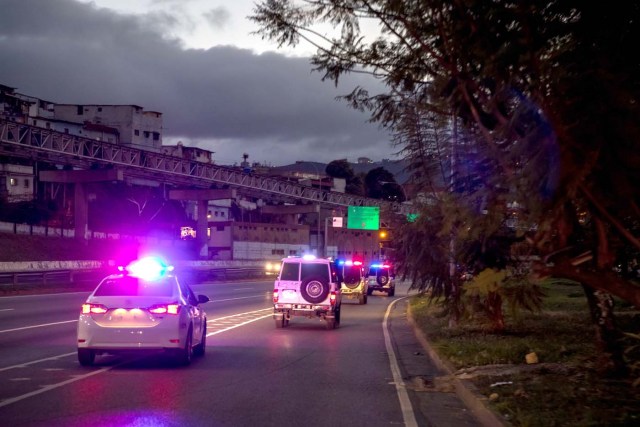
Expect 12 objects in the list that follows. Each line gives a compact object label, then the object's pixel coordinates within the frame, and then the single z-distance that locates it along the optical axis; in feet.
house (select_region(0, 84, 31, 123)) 246.27
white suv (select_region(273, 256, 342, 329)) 75.25
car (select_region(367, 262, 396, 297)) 155.43
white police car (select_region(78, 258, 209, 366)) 42.70
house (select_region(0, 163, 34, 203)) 225.15
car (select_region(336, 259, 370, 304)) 120.10
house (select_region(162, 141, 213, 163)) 327.47
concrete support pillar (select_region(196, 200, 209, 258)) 222.07
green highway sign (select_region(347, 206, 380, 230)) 190.70
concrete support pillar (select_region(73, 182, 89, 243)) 185.37
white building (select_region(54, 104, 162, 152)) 284.61
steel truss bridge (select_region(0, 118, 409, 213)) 150.20
